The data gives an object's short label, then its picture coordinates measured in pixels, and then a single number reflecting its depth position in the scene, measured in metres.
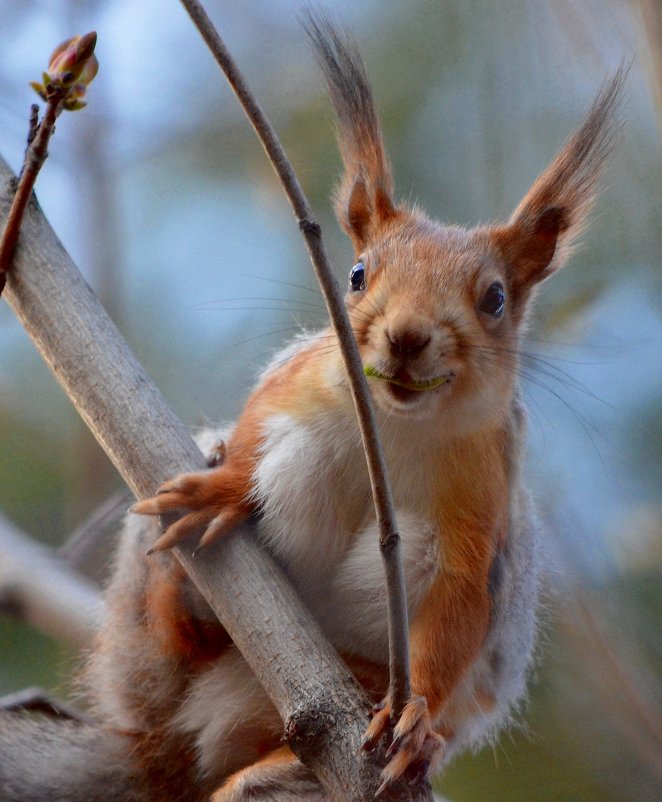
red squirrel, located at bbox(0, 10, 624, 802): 3.05
